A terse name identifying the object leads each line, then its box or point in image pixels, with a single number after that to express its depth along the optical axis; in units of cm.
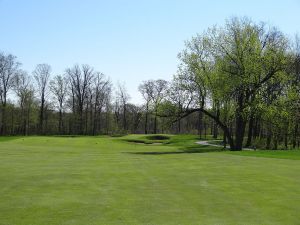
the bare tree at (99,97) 10912
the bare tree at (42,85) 9962
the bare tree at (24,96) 9483
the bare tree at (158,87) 11516
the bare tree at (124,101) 11719
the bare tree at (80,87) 10525
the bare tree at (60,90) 10214
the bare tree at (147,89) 11575
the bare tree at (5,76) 9094
